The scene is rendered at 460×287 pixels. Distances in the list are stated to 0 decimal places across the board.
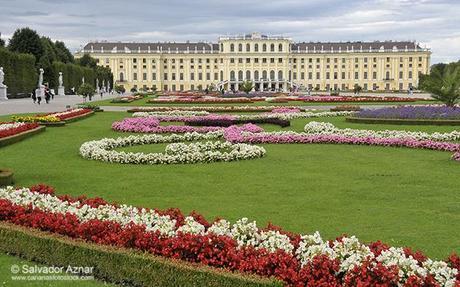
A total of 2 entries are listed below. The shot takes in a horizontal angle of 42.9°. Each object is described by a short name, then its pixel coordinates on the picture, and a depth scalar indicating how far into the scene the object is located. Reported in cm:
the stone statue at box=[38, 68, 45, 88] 4544
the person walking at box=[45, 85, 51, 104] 3575
